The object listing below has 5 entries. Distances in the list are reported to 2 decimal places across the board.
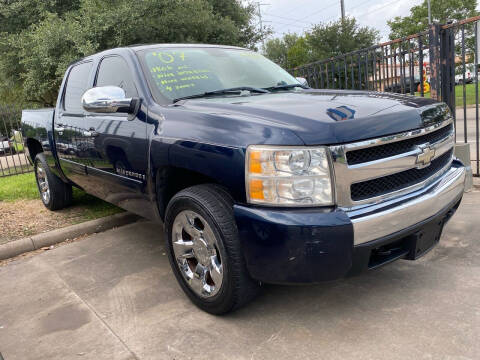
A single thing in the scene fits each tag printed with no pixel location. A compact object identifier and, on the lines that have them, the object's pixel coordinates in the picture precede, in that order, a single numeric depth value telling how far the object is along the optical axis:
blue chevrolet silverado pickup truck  2.16
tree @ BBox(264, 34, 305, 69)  48.78
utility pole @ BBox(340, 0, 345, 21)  34.19
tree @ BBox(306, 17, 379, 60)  20.39
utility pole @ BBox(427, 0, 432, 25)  34.15
